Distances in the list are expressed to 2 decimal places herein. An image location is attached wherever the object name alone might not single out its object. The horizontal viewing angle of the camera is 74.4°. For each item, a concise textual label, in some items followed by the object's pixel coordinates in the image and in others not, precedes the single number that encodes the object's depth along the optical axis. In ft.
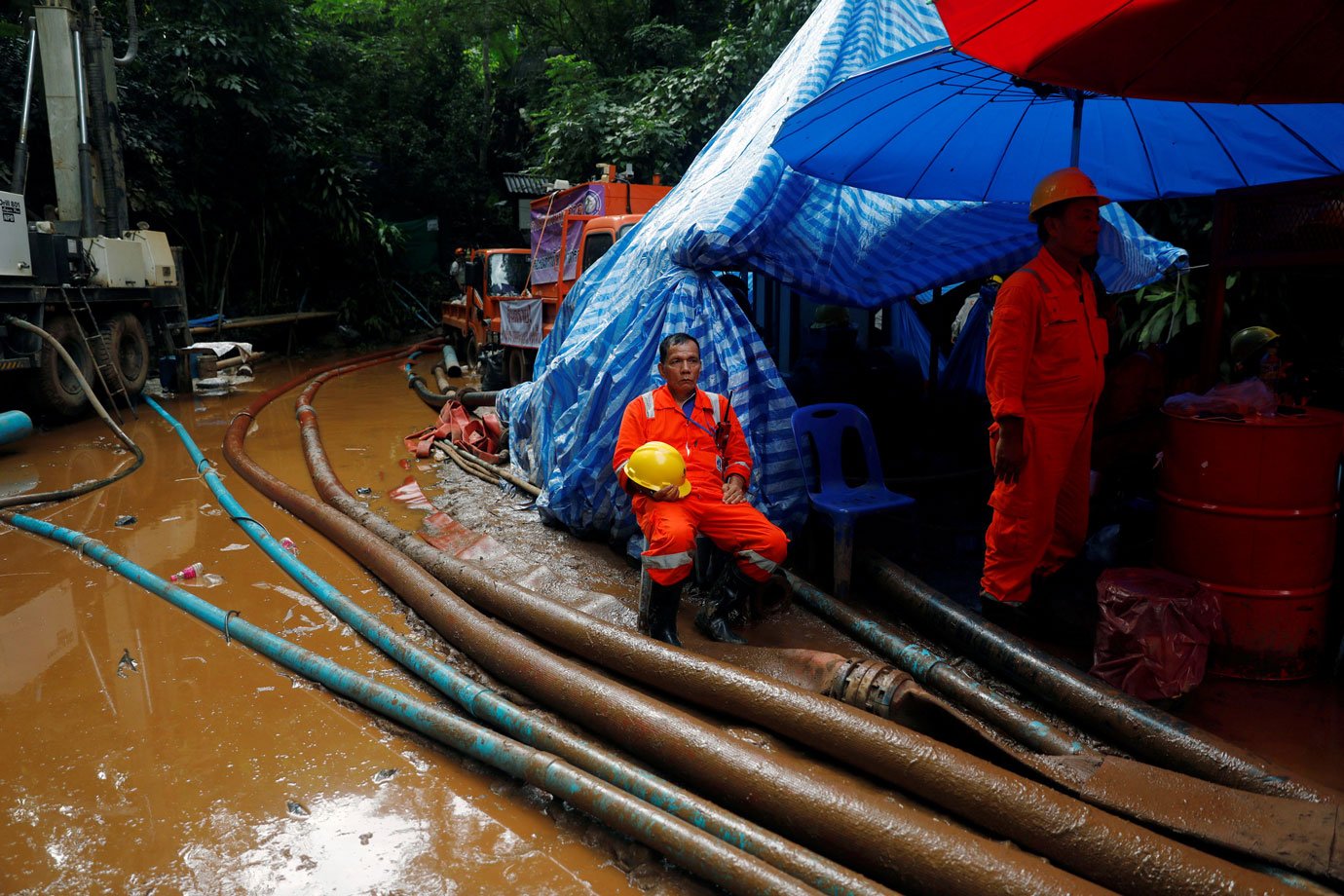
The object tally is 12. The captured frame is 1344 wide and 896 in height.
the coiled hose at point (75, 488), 20.33
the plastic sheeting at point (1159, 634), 10.16
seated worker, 11.80
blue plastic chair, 13.75
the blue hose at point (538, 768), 7.13
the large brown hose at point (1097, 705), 8.23
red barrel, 10.83
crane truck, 28.12
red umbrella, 7.83
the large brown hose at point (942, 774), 6.93
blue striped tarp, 15.25
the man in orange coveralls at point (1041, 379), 11.71
